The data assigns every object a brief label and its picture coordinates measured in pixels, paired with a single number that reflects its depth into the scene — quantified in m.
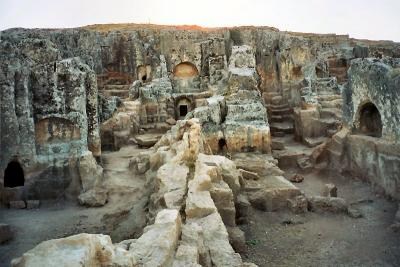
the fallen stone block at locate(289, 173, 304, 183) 13.99
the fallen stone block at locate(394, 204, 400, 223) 9.32
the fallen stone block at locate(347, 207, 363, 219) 10.19
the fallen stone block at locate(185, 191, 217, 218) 7.34
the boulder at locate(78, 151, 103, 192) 11.31
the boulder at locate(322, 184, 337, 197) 11.72
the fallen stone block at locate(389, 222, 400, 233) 9.10
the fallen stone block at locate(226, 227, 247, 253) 8.11
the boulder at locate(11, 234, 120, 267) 3.69
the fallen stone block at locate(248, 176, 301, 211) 10.54
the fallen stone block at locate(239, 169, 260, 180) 11.64
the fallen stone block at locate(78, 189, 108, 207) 10.48
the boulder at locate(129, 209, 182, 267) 4.97
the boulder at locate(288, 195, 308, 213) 10.51
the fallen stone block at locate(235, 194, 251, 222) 9.74
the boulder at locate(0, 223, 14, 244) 8.65
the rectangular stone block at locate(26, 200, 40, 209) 10.72
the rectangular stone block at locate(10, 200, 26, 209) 10.67
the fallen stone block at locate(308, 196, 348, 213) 10.56
